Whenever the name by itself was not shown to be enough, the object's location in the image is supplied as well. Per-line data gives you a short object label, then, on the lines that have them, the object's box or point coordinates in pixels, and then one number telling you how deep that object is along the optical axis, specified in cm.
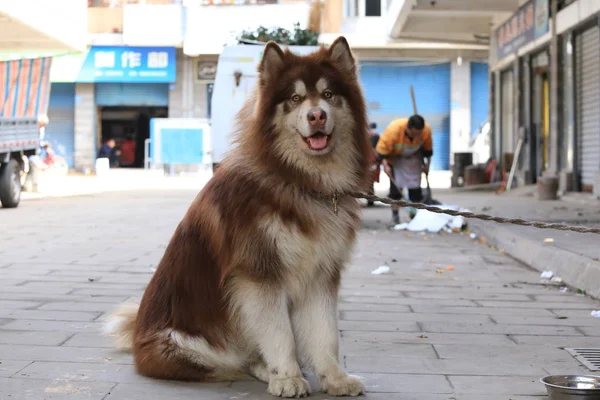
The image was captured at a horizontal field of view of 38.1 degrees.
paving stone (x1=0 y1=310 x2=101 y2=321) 550
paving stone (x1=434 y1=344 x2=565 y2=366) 455
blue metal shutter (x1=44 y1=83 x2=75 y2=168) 3544
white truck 1606
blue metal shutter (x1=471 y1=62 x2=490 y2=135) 3416
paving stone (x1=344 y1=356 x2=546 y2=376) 422
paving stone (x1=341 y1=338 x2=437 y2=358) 462
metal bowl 338
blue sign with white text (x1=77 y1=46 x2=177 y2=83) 3406
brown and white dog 368
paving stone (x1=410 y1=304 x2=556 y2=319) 596
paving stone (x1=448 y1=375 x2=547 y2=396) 385
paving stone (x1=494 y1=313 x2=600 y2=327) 559
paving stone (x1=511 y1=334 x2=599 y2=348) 494
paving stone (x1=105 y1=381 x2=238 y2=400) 367
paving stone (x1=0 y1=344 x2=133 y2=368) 435
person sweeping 1250
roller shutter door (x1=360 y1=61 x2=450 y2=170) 3441
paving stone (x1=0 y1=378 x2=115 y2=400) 366
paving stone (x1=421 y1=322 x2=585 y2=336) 528
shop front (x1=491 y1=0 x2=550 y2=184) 1861
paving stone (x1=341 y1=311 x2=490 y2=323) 568
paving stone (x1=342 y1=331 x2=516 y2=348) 495
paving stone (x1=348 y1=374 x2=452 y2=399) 386
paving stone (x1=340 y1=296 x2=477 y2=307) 636
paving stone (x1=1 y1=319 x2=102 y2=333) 514
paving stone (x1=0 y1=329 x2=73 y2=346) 477
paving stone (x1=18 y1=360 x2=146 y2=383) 397
